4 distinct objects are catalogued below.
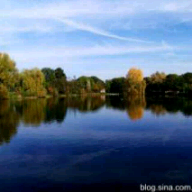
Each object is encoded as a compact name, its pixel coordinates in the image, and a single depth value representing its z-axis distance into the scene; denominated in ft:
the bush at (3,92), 216.13
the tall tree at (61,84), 335.96
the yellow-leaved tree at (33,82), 249.14
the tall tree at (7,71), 217.42
